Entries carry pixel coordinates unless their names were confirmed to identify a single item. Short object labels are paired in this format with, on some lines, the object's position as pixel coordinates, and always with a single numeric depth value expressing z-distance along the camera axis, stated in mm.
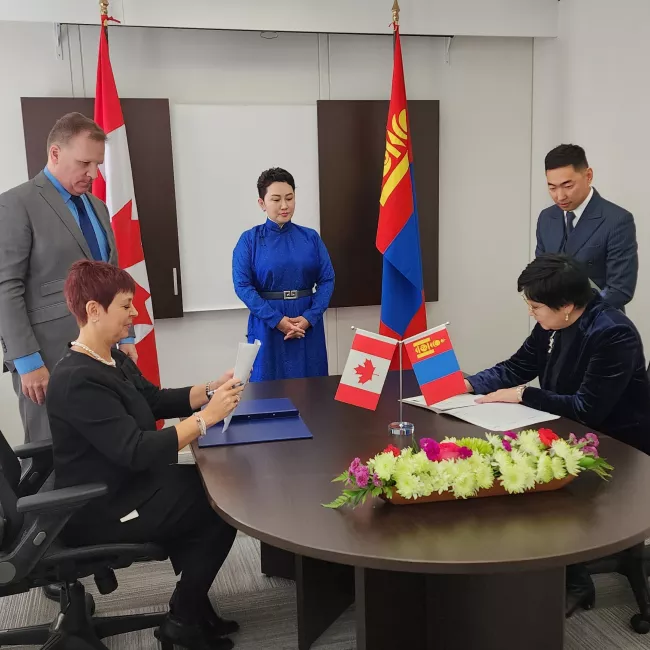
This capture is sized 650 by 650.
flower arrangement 1486
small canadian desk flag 2160
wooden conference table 1318
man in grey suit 2537
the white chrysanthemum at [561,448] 1534
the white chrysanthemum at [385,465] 1479
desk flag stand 2047
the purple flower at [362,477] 1487
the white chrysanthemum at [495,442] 1619
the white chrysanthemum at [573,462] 1522
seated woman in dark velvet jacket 2131
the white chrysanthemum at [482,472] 1500
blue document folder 2041
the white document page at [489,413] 2064
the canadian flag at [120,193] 3766
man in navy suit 3041
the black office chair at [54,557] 1769
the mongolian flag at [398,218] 4094
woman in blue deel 3531
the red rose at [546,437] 1603
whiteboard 4168
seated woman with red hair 1855
